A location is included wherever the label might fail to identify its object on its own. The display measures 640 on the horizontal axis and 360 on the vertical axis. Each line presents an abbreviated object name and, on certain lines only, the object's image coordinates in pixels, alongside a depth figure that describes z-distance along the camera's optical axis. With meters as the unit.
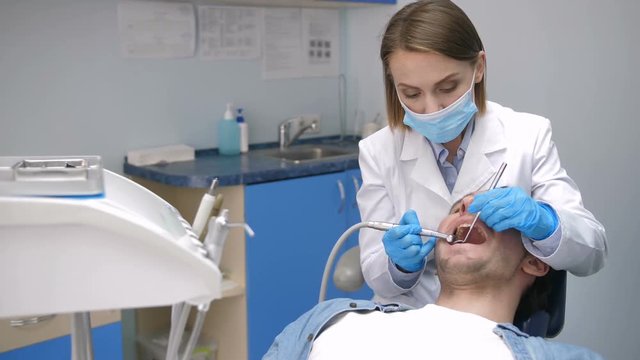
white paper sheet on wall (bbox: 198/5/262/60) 2.79
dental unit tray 0.76
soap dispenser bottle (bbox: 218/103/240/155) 2.84
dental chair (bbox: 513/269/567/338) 1.42
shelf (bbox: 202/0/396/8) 2.81
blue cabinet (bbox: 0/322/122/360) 2.03
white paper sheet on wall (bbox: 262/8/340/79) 3.03
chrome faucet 3.06
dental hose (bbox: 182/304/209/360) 0.80
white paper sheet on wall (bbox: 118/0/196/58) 2.56
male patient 1.24
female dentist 1.33
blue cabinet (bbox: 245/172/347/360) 2.48
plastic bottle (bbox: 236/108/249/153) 2.88
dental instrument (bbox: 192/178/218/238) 0.90
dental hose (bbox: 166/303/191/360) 0.83
